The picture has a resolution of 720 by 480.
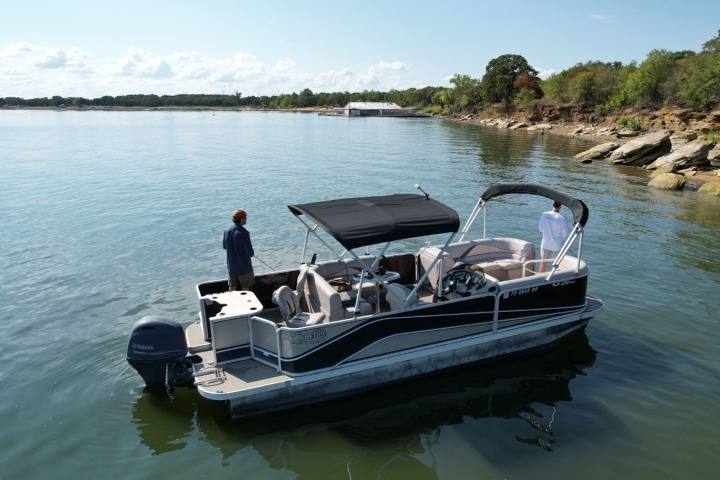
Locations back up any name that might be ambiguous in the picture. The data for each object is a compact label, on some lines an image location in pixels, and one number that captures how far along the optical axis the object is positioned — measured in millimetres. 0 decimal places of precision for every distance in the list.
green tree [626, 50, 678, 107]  68125
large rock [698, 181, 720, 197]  25094
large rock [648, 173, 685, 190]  26859
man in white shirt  10172
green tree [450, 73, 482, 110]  122688
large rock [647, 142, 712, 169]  30938
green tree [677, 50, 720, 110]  52000
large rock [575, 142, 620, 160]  39906
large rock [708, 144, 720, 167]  31452
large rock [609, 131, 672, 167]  35750
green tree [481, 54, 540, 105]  107894
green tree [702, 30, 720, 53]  59950
